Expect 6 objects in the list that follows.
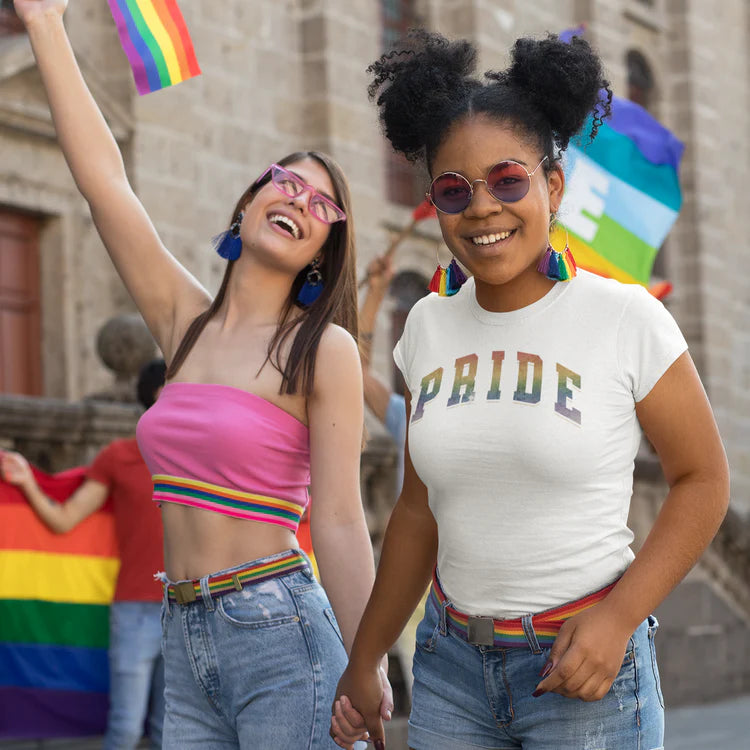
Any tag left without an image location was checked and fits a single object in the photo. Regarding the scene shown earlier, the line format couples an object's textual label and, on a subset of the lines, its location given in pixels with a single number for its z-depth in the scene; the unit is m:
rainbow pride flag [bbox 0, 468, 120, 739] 6.04
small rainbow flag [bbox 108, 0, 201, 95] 3.79
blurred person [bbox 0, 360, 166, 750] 6.07
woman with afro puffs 2.61
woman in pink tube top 2.99
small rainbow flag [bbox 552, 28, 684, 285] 7.91
